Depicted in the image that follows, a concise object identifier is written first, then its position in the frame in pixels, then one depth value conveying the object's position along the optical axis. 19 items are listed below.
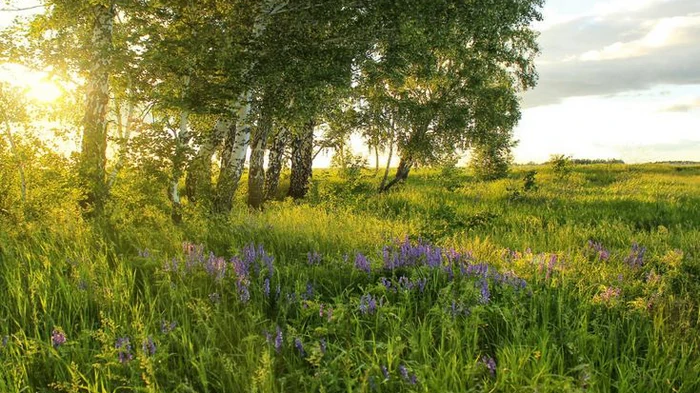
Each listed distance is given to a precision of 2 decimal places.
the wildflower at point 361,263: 4.71
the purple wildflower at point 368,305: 3.65
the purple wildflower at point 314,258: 5.07
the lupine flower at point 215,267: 4.33
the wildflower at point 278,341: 3.14
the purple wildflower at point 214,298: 3.89
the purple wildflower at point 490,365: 2.83
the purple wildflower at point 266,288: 4.02
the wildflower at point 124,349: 3.00
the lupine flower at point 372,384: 2.71
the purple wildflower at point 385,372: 2.71
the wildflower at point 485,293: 3.81
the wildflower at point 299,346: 3.15
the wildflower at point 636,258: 5.55
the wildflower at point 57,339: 3.28
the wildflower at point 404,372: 2.68
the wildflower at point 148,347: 3.03
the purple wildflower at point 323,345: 3.09
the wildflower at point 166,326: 3.39
